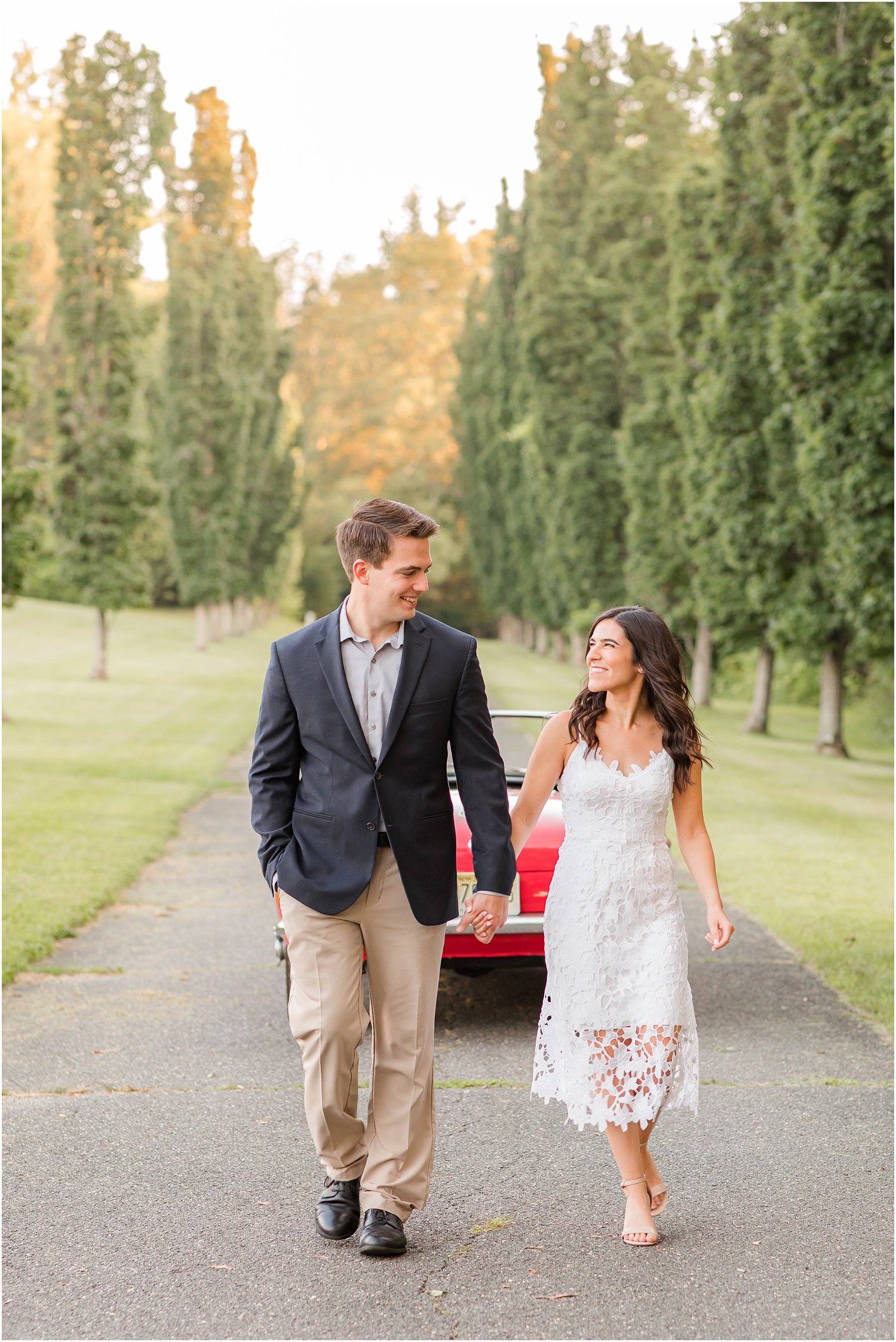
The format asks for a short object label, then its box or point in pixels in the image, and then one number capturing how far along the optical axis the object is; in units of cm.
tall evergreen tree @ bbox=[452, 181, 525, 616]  5219
